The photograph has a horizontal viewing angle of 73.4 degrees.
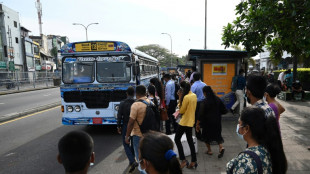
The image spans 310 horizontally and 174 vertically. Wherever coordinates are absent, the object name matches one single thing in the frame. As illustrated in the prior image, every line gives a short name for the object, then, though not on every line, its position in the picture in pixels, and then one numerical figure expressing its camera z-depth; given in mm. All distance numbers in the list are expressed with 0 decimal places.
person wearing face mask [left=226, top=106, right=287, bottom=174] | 1690
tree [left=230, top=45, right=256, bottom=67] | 31938
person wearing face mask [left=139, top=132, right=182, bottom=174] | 1534
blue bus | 6270
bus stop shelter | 8164
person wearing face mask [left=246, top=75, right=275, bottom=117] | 2635
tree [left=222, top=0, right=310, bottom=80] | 5896
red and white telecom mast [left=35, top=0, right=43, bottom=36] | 66938
